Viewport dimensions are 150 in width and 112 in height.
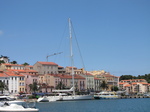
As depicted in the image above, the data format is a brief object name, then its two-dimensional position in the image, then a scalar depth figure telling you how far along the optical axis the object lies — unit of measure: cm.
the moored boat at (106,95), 14070
